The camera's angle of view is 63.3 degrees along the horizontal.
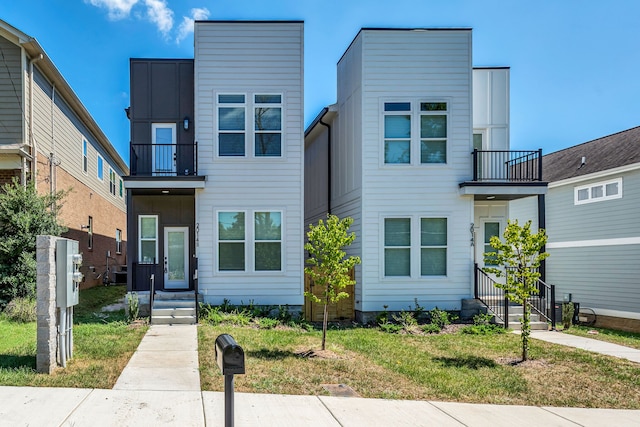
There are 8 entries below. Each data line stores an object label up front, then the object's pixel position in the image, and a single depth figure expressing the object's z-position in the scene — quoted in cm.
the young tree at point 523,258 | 956
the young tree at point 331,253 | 1006
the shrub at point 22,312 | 1130
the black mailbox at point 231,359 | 356
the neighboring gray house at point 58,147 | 1420
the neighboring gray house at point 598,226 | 1700
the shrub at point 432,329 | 1310
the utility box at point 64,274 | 723
